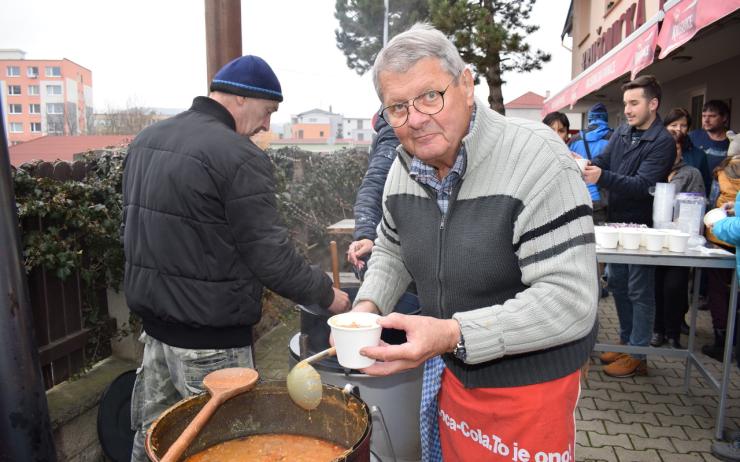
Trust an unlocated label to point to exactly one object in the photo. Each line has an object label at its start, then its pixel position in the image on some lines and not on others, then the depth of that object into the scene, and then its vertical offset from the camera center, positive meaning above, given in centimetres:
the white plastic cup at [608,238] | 386 -56
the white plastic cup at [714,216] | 361 -37
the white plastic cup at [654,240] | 370 -55
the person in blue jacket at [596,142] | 582 +19
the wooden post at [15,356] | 127 -50
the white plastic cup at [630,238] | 380 -55
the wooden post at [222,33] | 370 +84
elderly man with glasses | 142 -27
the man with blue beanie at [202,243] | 223 -37
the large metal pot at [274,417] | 158 -81
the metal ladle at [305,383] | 155 -65
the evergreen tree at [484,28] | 1742 +423
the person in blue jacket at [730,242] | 321 -50
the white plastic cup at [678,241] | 363 -54
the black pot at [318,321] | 260 -79
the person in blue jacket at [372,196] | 320 -24
